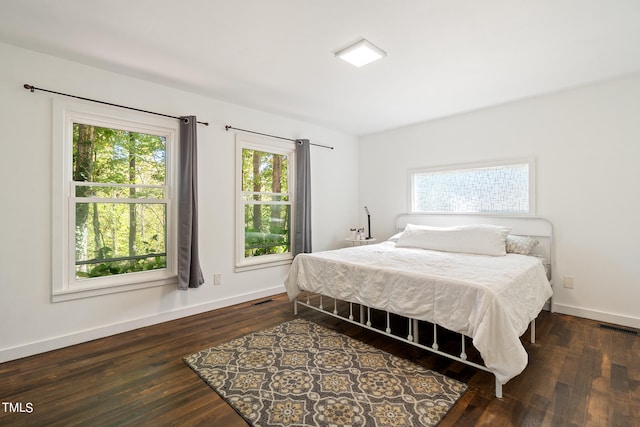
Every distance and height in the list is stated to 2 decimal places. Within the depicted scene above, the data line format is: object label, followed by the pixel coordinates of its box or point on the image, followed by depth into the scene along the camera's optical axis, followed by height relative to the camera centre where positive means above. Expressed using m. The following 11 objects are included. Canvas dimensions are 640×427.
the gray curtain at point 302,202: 4.17 +0.17
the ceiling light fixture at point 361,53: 2.31 +1.29
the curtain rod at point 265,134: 3.54 +1.04
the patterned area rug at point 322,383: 1.66 -1.10
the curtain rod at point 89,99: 2.37 +1.02
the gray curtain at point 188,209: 3.10 +0.06
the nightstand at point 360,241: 4.57 -0.41
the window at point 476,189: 3.54 +0.33
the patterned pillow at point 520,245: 3.17 -0.33
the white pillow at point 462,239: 3.13 -0.28
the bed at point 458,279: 1.79 -0.50
